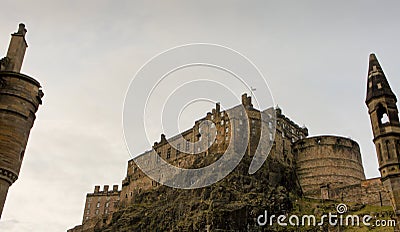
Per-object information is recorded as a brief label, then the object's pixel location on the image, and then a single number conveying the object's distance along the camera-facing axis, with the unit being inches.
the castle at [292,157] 2460.6
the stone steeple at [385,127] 775.7
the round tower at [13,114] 956.0
